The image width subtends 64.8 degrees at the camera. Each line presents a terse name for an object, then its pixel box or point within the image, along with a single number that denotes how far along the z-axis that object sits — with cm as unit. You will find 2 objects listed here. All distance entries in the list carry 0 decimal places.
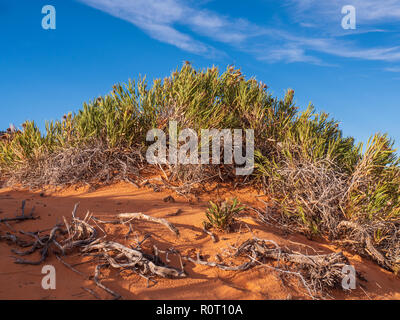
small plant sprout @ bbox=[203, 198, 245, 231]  439
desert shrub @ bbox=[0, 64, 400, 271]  509
